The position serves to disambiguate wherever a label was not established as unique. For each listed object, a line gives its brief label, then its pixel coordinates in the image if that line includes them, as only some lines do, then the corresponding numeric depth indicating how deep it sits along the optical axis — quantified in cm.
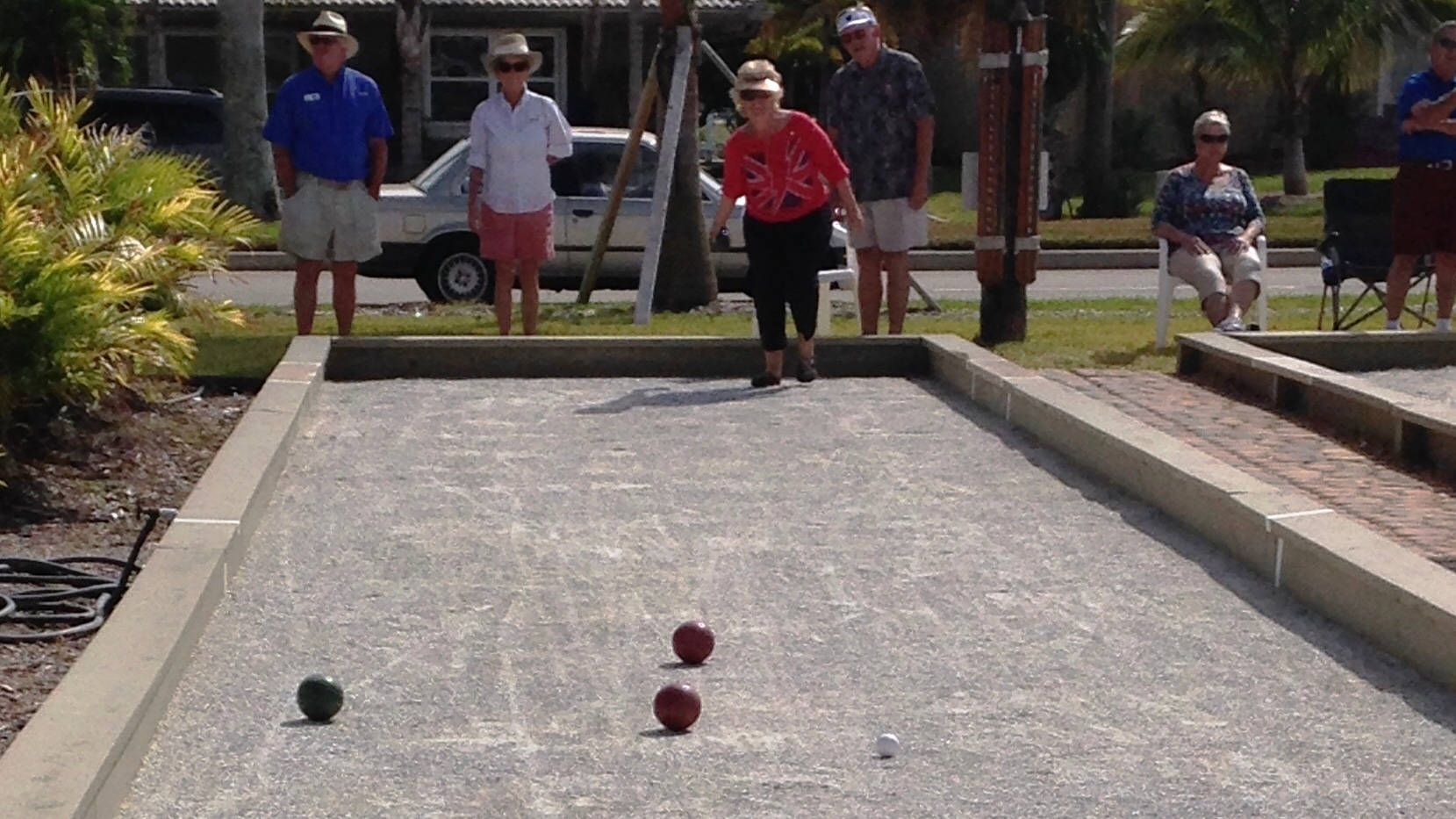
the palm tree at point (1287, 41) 3244
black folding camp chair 1345
